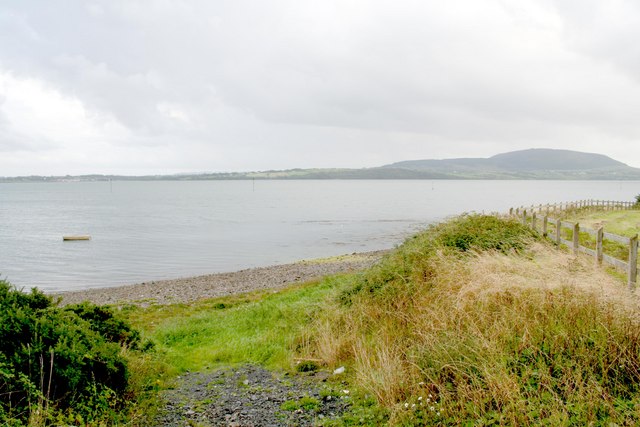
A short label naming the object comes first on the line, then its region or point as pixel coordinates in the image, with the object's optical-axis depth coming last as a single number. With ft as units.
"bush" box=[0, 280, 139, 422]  19.03
